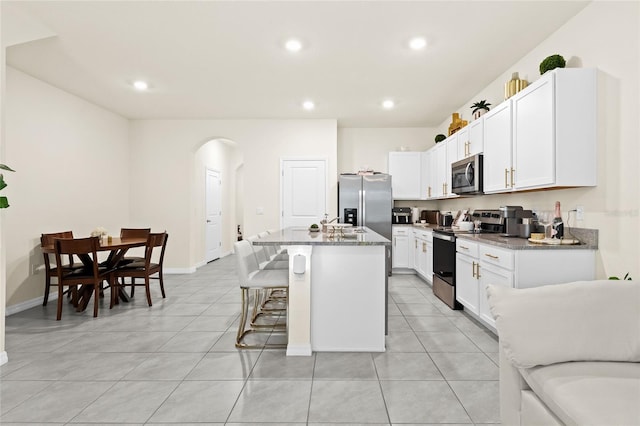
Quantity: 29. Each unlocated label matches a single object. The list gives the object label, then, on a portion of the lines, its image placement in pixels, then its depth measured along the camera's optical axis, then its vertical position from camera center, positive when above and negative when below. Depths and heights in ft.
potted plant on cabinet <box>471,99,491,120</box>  12.62 +4.12
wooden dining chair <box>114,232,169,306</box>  12.66 -2.26
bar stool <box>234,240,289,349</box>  8.54 -1.76
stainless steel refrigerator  17.99 +0.68
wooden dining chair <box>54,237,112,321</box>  11.02 -2.24
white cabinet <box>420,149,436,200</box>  18.17 +2.21
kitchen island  8.61 -2.25
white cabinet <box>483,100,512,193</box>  10.34 +2.16
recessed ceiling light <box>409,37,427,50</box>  9.86 +5.24
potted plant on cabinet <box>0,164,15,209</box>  7.27 +0.20
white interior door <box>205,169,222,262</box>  22.98 -0.35
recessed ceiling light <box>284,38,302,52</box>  10.05 +5.26
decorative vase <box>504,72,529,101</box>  10.03 +4.01
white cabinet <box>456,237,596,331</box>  8.27 -1.40
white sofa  4.14 -1.74
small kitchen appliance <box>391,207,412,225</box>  19.74 -0.25
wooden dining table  11.81 -1.74
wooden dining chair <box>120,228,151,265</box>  15.33 -1.05
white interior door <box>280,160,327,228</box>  18.78 +1.16
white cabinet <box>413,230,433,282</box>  15.47 -2.05
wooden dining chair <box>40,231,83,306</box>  12.00 -2.03
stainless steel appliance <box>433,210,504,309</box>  12.16 -1.57
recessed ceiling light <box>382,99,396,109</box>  15.53 +5.31
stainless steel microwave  12.25 +1.52
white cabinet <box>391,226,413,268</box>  18.48 -1.95
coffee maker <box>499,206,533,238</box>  10.59 -0.14
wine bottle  8.89 -0.33
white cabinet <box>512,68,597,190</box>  8.12 +2.20
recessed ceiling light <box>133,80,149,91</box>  13.42 +5.29
